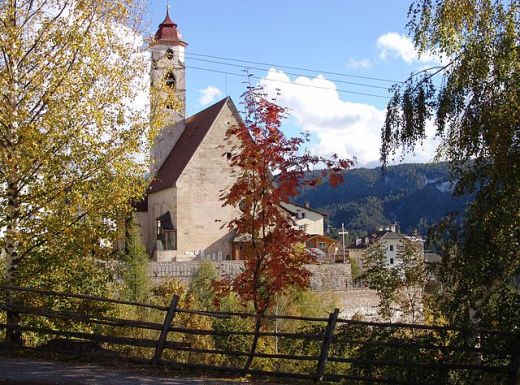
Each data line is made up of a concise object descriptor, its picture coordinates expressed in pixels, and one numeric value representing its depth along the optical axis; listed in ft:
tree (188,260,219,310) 125.39
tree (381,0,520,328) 35.45
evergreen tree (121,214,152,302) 134.27
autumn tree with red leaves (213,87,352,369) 45.93
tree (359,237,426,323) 82.84
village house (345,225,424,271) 355.29
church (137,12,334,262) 184.85
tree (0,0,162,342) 48.47
